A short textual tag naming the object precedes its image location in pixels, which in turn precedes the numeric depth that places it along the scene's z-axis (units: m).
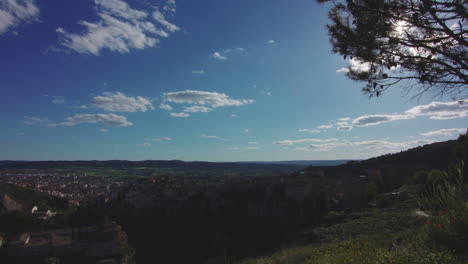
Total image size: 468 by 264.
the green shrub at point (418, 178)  29.39
